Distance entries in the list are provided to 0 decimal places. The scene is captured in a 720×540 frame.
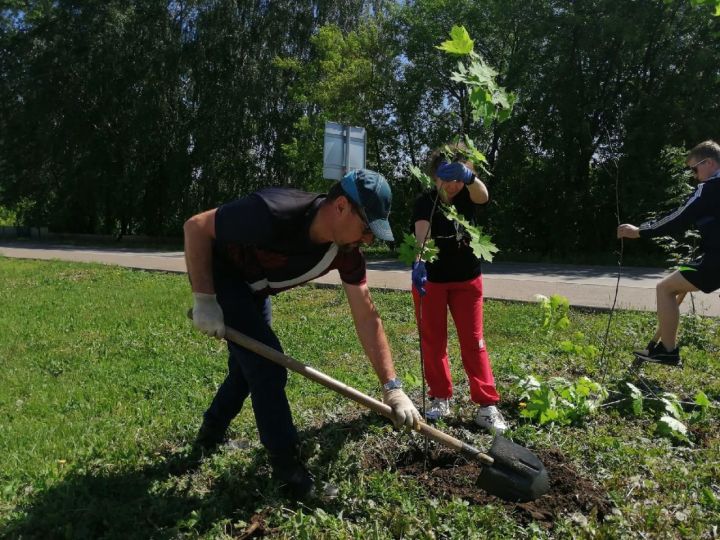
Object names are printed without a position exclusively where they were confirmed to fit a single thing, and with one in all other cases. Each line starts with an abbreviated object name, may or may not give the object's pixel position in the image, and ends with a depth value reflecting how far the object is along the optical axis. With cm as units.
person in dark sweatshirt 416
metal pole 816
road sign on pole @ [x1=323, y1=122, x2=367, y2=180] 808
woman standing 334
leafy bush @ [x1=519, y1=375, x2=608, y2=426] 330
